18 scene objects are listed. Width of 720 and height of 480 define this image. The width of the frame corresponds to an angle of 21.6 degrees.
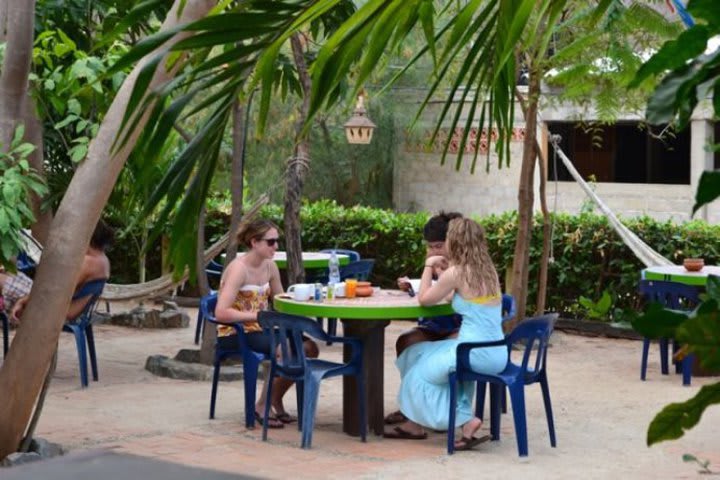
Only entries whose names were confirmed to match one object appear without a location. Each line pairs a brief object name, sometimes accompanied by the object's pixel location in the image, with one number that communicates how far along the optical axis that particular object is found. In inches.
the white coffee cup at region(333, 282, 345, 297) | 415.3
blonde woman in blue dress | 381.5
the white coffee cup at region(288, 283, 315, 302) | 408.5
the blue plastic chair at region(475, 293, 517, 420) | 418.4
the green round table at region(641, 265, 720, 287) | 512.0
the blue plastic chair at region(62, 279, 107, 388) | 489.0
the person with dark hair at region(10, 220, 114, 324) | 485.3
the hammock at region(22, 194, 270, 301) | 575.2
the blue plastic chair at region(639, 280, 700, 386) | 507.1
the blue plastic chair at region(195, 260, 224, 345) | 591.3
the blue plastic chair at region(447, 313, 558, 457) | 372.4
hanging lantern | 776.6
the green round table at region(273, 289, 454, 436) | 384.0
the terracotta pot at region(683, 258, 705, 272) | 520.8
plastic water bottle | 463.4
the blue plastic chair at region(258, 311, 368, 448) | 383.1
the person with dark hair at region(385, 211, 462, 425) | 420.3
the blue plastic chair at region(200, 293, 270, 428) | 409.8
